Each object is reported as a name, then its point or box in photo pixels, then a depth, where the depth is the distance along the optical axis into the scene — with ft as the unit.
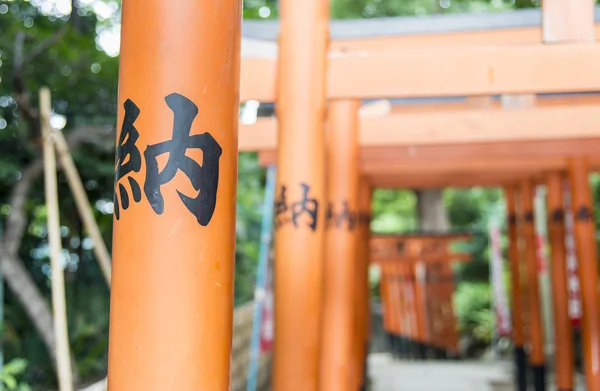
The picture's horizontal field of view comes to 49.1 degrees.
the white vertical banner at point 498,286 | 35.60
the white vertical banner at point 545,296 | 36.13
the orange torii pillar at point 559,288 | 21.71
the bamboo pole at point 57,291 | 11.12
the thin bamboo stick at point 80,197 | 12.32
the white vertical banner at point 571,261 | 23.92
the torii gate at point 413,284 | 36.81
